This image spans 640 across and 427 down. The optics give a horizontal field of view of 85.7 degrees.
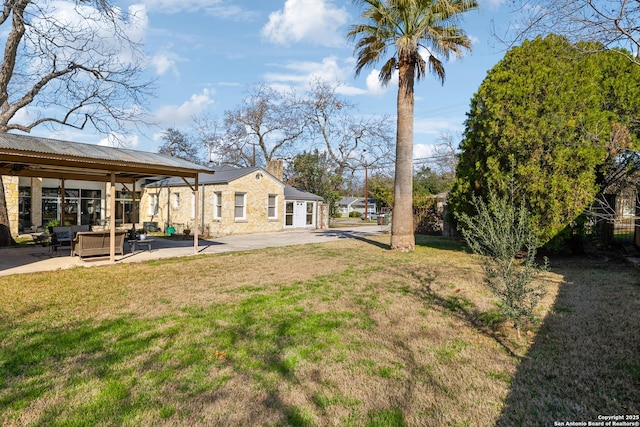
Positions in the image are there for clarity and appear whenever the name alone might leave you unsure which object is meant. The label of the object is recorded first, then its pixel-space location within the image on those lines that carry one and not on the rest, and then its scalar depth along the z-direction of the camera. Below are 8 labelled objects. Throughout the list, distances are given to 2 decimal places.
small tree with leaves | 4.33
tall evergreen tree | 9.43
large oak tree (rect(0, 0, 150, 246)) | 10.98
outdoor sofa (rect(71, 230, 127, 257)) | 9.45
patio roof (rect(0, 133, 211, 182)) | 7.99
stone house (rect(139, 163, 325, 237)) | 19.06
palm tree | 11.60
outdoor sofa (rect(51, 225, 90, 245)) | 11.12
